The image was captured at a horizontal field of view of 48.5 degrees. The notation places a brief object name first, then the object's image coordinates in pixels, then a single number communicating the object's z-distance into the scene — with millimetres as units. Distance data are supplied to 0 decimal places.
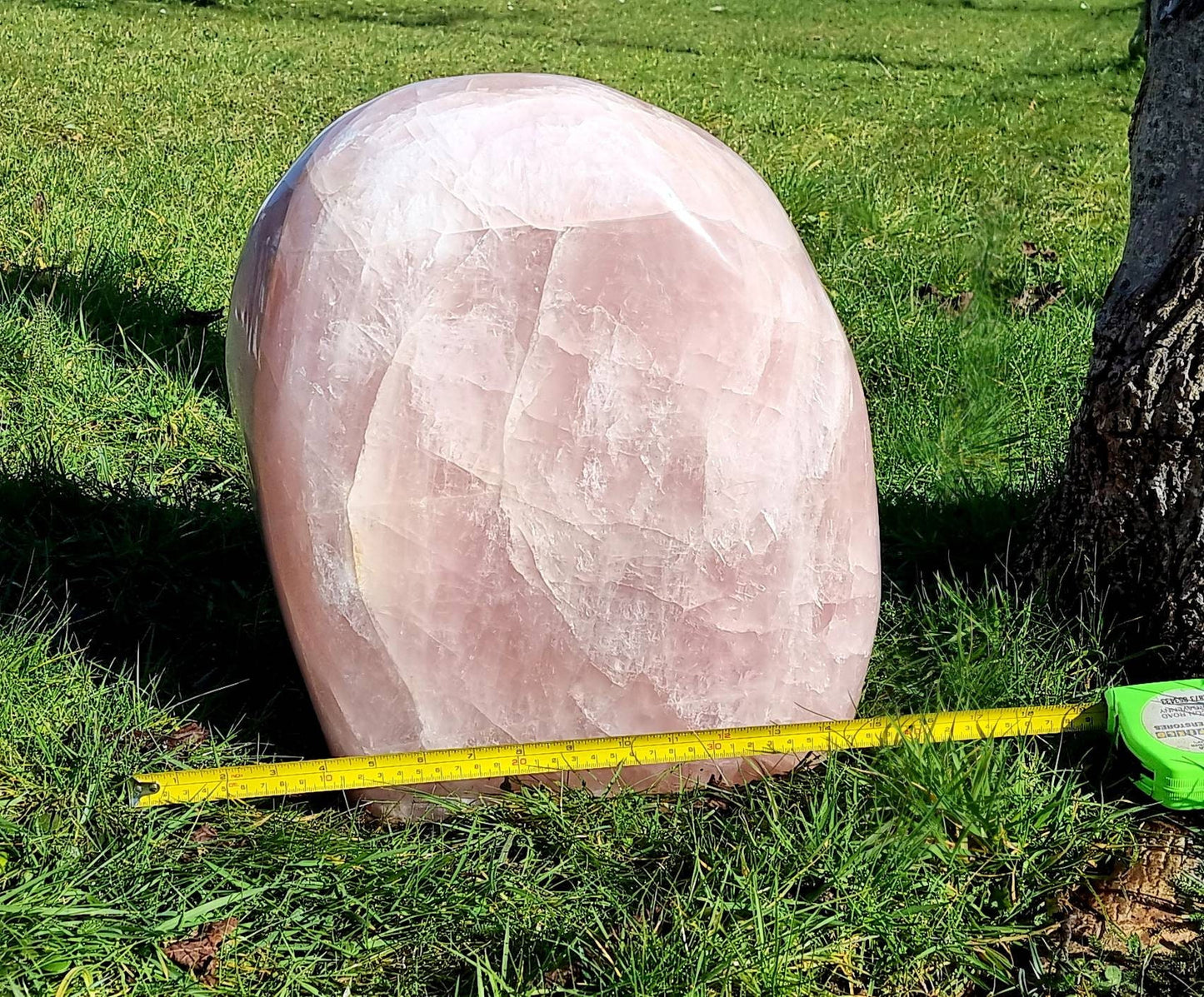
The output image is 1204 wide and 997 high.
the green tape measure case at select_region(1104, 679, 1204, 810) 661
